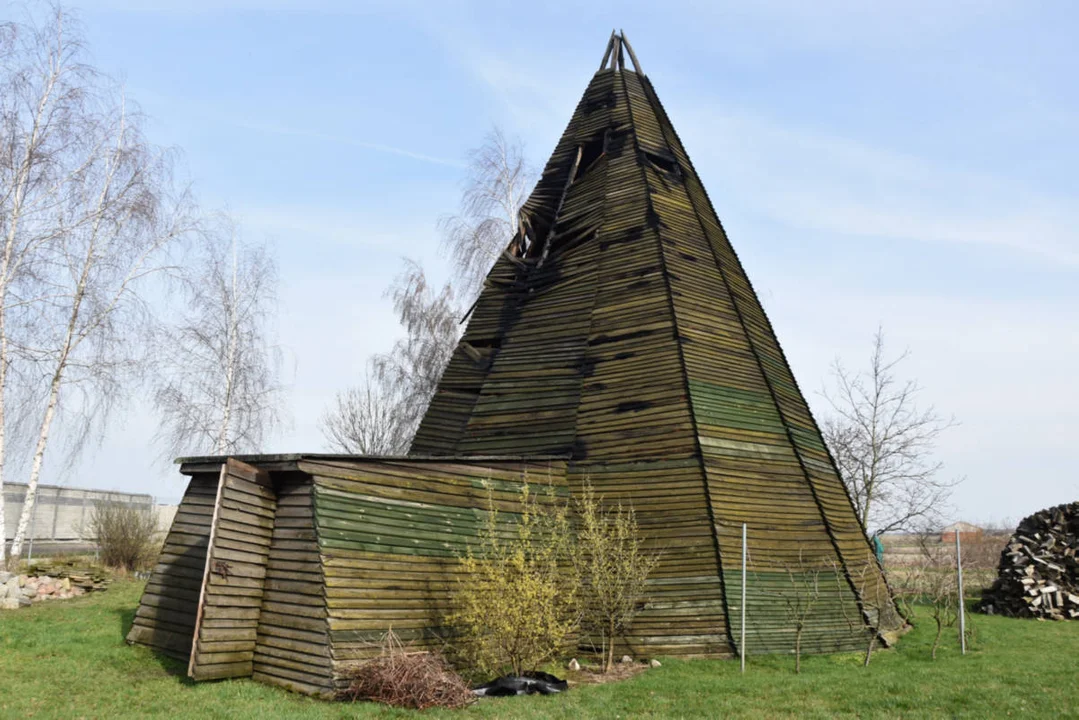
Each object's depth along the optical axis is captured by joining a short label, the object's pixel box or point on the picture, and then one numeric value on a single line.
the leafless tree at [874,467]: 31.91
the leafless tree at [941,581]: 15.30
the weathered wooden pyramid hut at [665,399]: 13.70
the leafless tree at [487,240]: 30.81
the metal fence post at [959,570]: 13.83
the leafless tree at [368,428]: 36.22
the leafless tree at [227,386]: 26.25
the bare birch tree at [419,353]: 32.09
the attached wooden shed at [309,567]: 10.91
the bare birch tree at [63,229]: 19.17
